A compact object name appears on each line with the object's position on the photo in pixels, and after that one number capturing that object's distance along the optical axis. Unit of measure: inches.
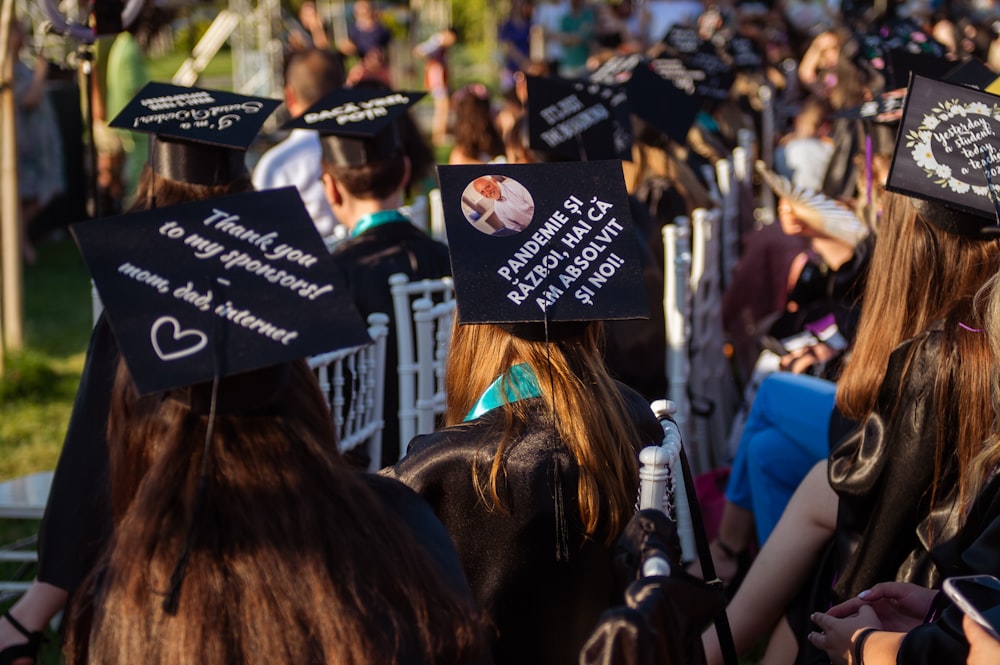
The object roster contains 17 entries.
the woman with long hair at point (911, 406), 95.1
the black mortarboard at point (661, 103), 214.8
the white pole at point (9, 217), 239.9
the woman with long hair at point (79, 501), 95.2
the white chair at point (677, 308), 173.6
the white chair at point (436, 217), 240.8
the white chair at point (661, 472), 71.8
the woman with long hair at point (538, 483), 82.2
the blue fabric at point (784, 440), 140.3
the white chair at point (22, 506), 146.3
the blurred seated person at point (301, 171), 232.1
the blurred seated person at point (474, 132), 310.3
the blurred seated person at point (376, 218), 151.4
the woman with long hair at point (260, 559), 59.7
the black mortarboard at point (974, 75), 134.0
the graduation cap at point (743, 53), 389.9
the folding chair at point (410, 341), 145.6
